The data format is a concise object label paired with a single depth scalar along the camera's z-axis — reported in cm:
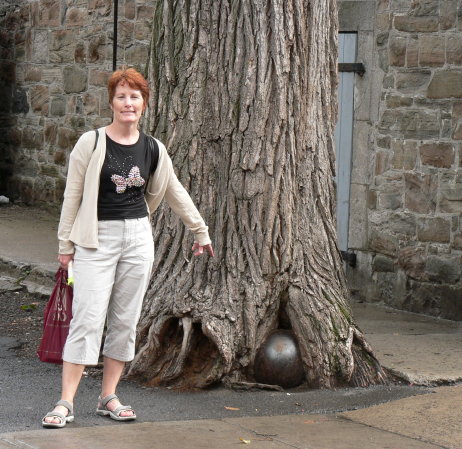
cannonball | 630
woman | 536
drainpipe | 1169
